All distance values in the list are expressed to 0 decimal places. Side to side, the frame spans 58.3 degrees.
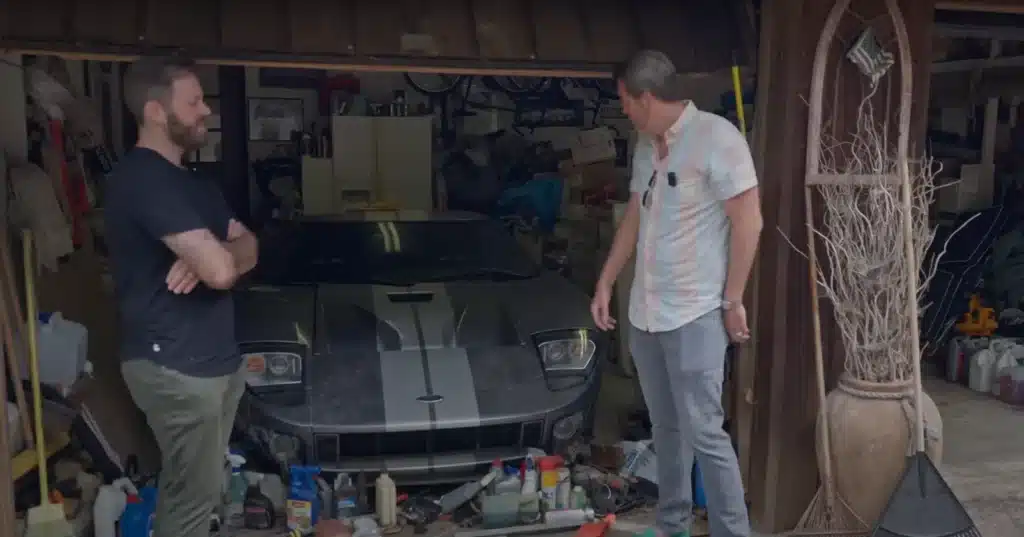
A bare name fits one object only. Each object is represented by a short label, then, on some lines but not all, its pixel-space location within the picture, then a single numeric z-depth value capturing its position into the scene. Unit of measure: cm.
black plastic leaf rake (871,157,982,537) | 307
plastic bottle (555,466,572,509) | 378
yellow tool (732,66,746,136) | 345
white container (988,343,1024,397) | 579
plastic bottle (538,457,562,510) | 374
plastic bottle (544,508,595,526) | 370
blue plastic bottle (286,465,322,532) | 358
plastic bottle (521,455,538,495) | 374
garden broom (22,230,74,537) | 328
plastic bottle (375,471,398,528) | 363
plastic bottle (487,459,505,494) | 371
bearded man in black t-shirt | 260
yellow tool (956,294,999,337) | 646
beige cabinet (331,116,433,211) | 827
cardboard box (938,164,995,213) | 696
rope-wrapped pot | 329
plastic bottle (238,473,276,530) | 364
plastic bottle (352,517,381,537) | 354
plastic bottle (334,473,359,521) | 366
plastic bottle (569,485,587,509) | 380
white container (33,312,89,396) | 386
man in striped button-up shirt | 289
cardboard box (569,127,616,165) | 804
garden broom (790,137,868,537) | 338
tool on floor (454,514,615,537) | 352
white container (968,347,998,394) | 590
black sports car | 377
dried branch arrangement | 336
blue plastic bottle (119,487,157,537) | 339
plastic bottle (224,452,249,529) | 365
